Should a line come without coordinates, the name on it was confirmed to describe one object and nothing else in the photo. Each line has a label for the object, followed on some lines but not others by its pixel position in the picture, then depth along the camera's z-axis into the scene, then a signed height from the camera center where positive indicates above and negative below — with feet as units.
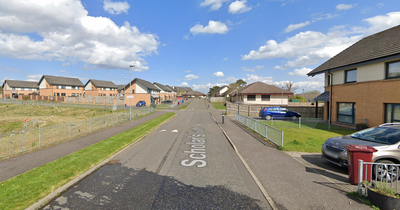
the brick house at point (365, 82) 44.04 +5.43
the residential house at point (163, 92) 257.34 +12.39
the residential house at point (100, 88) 229.62 +15.79
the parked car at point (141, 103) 162.92 -1.90
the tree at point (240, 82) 379.90 +38.75
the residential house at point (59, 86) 201.46 +15.94
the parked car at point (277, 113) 75.41 -4.61
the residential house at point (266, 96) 119.14 +3.37
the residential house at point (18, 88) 235.56 +15.91
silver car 18.76 -4.62
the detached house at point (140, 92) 170.62 +8.17
